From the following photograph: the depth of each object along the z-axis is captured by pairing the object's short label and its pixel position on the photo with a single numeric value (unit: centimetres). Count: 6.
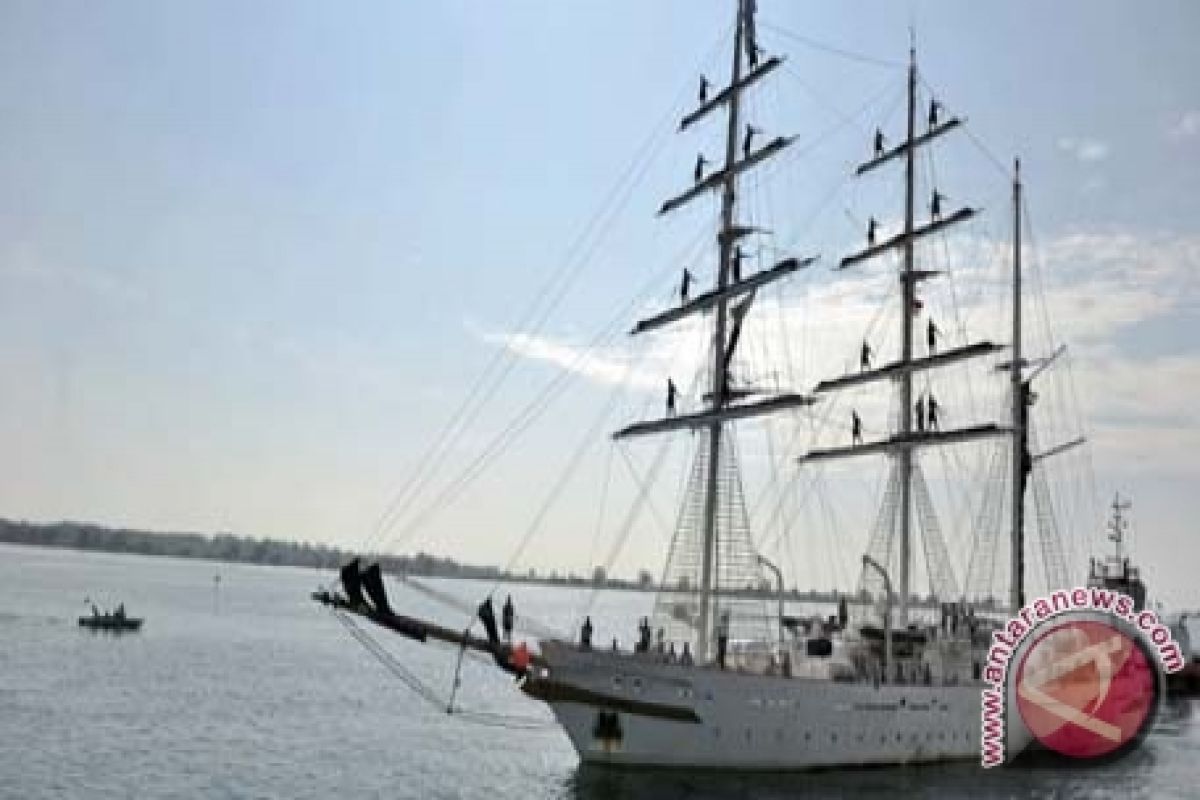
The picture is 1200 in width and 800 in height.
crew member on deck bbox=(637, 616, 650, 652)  3284
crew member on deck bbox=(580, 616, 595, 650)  3153
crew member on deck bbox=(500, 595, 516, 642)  2922
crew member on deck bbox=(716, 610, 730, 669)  3322
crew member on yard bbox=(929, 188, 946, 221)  4819
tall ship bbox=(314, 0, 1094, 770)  3144
